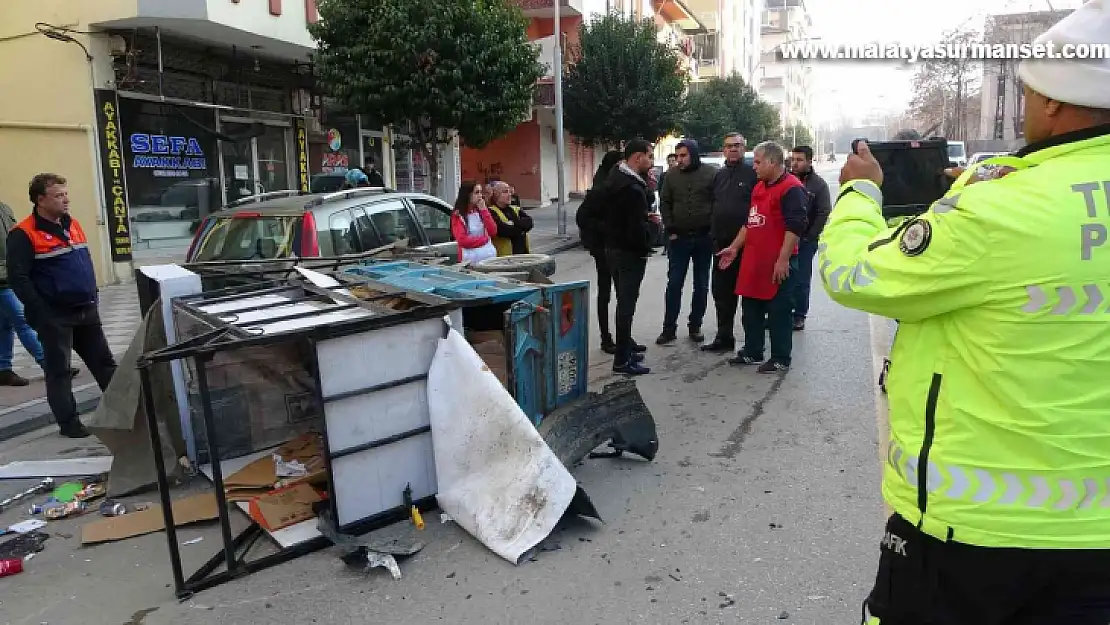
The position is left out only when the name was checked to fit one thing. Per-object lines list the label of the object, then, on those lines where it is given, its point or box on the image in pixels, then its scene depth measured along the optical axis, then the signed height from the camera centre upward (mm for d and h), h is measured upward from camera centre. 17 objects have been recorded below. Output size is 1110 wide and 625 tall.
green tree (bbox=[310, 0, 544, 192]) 13125 +2375
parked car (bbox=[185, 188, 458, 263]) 6477 -209
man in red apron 6152 -528
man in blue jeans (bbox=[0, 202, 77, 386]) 6695 -965
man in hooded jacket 7312 -349
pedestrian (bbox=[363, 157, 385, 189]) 12267 +354
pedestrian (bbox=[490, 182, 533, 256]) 7566 -257
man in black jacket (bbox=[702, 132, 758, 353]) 6820 -158
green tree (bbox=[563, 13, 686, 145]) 23281 +3222
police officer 1354 -339
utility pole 18031 +1468
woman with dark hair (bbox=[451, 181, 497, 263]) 7133 -252
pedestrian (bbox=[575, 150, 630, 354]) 6645 -331
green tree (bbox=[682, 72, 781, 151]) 35844 +3642
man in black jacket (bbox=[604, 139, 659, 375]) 6309 -324
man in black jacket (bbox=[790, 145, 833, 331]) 7574 -264
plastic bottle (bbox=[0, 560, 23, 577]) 3572 -1597
